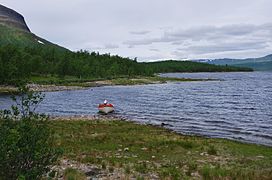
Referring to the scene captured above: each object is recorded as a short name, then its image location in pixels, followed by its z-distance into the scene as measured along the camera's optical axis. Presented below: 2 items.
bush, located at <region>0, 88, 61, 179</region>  10.73
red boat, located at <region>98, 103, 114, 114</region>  59.34
